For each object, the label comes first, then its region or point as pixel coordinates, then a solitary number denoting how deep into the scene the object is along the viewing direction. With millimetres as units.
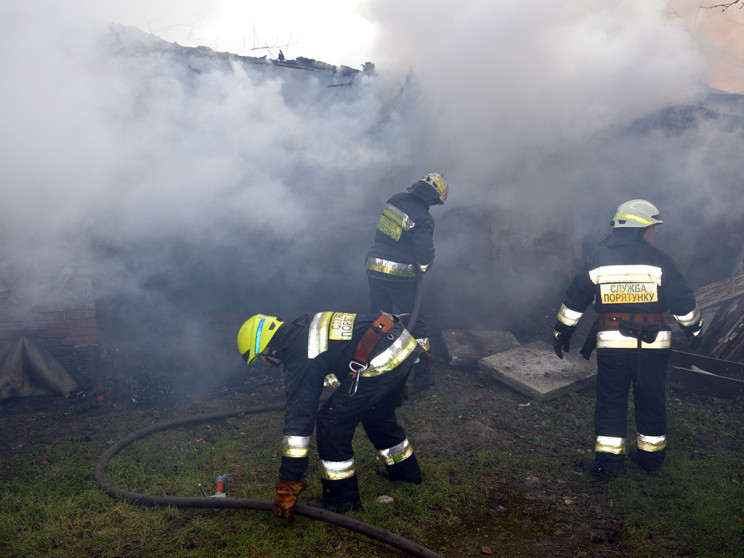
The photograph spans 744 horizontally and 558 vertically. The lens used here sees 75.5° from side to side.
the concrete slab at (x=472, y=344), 6074
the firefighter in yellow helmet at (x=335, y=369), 3057
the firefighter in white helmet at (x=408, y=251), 5441
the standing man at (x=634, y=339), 3738
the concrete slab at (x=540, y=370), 5250
